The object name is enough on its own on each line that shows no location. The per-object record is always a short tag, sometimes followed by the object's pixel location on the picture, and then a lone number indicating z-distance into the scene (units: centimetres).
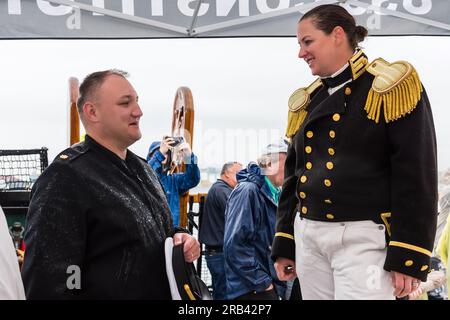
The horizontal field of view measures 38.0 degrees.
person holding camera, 458
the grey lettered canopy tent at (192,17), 407
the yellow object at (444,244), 368
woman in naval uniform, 212
